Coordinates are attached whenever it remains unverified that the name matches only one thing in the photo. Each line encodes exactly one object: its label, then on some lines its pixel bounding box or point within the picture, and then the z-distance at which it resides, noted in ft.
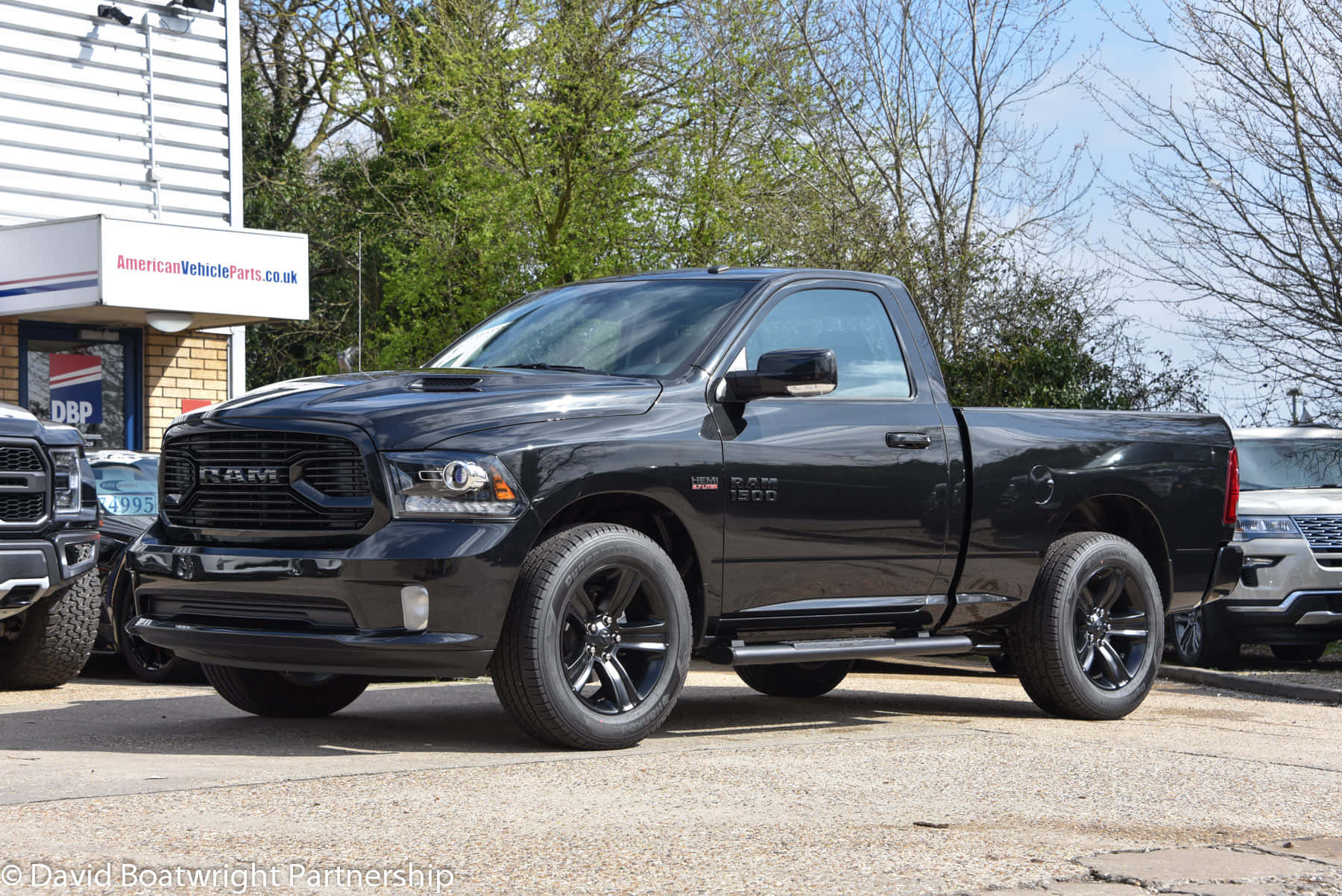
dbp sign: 56.54
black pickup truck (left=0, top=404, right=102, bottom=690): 28.84
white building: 51.85
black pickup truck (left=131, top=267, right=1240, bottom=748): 20.22
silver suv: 40.86
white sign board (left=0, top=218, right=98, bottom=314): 50.60
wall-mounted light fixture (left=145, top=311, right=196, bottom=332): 53.88
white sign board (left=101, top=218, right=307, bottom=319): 50.98
